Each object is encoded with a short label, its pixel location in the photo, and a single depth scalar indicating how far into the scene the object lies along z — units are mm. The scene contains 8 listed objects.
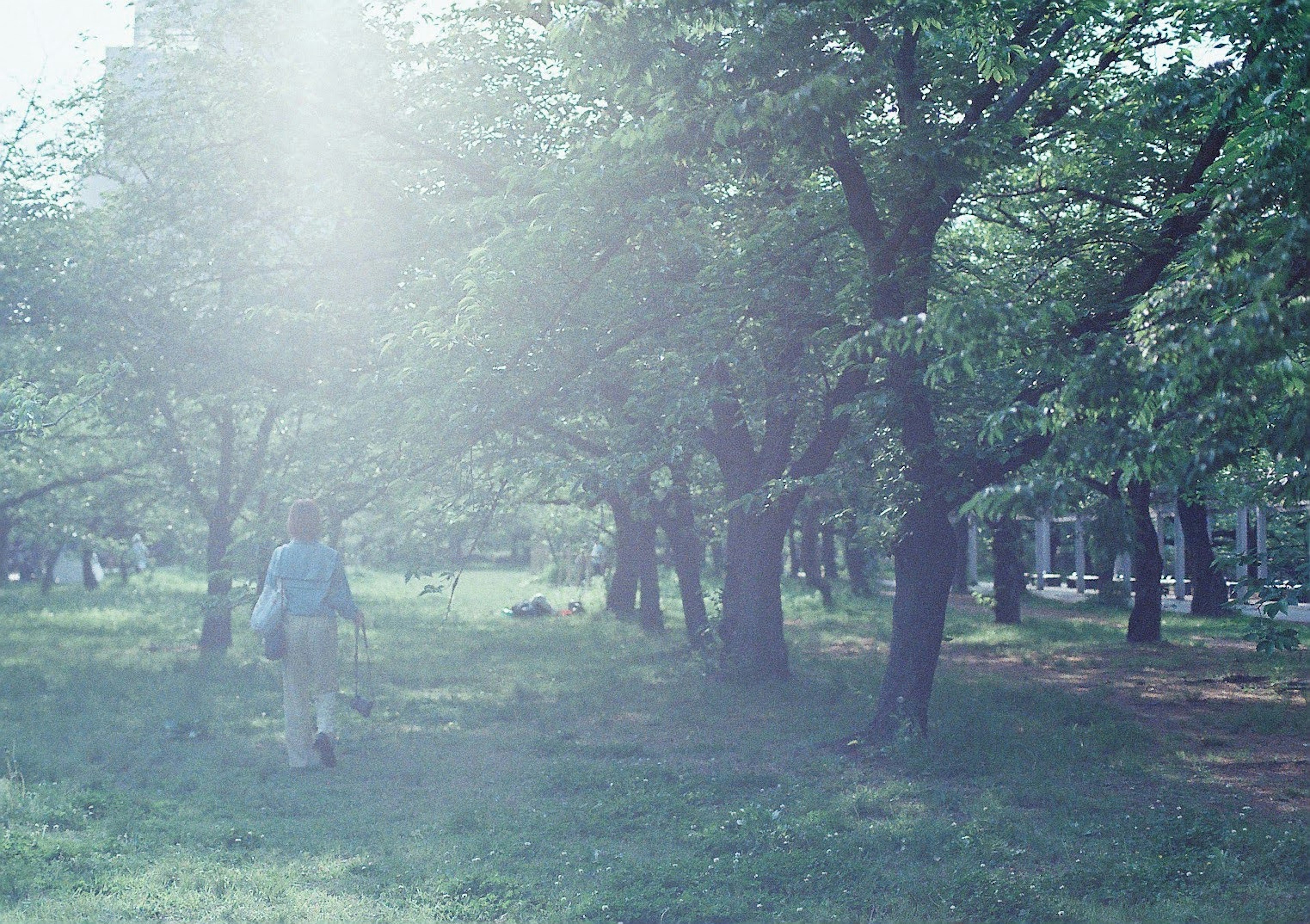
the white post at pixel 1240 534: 29433
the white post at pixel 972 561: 44375
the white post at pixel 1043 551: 40500
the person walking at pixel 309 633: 10508
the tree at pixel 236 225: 14227
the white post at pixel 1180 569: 32562
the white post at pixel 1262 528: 21375
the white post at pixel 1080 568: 37469
